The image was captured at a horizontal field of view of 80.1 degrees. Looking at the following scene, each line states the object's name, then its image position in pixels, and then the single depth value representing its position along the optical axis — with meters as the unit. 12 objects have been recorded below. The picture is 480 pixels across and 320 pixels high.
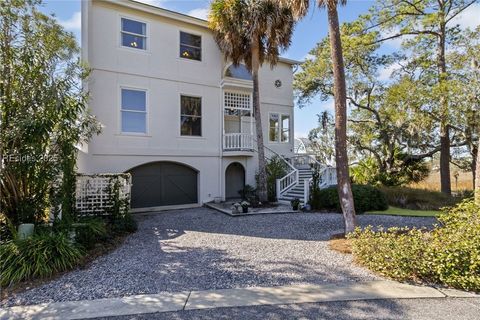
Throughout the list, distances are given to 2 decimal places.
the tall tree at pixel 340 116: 7.20
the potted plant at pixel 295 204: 11.87
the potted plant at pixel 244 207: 11.22
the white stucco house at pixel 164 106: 11.38
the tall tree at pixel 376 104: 15.74
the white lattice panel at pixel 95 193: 9.02
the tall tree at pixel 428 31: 15.28
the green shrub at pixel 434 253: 4.55
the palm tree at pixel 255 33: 12.12
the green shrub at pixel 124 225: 8.33
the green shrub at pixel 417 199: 12.83
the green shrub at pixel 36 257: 4.98
